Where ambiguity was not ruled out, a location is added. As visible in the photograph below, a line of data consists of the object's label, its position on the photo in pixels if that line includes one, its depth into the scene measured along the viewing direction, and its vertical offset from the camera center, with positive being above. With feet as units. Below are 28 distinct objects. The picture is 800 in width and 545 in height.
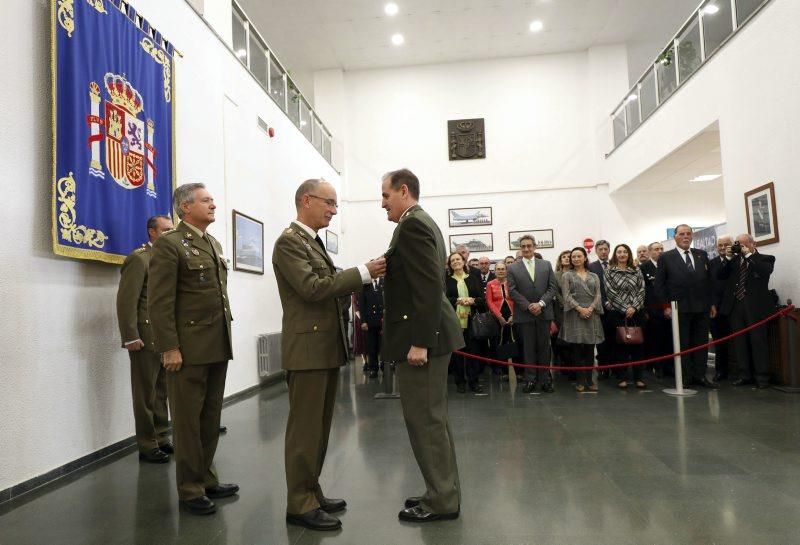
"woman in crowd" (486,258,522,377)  21.74 -0.23
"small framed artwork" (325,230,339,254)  35.76 +4.23
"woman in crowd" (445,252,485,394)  19.93 -0.17
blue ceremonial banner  10.92 +4.25
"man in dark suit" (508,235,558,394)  19.21 -0.16
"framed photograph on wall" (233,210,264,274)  20.93 +2.60
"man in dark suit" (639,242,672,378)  21.89 -1.52
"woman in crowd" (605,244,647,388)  19.93 -0.02
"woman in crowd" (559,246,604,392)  18.98 -0.67
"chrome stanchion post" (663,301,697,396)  17.78 -2.59
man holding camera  18.40 -0.51
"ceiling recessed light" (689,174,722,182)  34.51 +7.01
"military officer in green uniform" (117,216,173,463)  11.70 -0.84
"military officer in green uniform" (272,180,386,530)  7.87 -0.58
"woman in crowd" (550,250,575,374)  20.47 -0.86
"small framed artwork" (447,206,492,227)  41.75 +6.26
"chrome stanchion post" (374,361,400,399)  18.85 -2.89
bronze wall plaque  42.11 +12.29
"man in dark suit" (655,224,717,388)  19.39 -0.14
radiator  22.45 -2.06
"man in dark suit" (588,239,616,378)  21.90 -1.11
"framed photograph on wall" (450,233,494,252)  41.45 +4.27
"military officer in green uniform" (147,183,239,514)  8.64 -0.42
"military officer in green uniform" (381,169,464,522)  7.83 -0.69
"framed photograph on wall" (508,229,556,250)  40.96 +4.26
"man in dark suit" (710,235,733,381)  19.92 -1.54
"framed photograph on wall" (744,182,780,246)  19.13 +2.56
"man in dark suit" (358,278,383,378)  24.02 -0.43
